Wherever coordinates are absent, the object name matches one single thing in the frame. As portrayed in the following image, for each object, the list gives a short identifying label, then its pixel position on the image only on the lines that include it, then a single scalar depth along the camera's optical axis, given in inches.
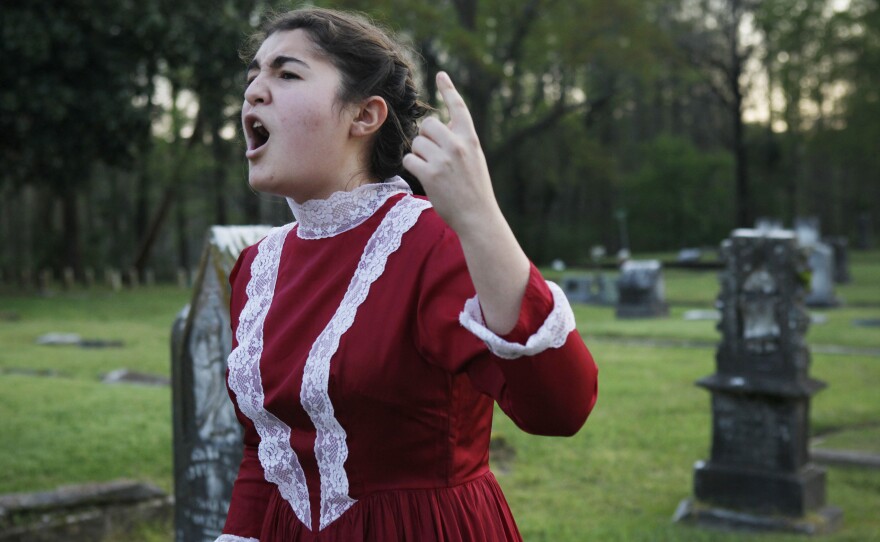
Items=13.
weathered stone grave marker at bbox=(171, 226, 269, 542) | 149.3
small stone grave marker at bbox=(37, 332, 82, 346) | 570.6
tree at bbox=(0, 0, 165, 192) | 468.4
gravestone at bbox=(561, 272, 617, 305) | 888.9
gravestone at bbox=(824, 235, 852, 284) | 1061.1
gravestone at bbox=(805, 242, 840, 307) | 807.1
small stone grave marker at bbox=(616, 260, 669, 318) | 757.9
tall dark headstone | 252.1
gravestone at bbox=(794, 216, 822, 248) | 1005.0
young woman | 62.6
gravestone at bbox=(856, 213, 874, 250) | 1745.8
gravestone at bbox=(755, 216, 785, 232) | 1202.8
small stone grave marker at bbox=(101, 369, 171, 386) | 428.8
